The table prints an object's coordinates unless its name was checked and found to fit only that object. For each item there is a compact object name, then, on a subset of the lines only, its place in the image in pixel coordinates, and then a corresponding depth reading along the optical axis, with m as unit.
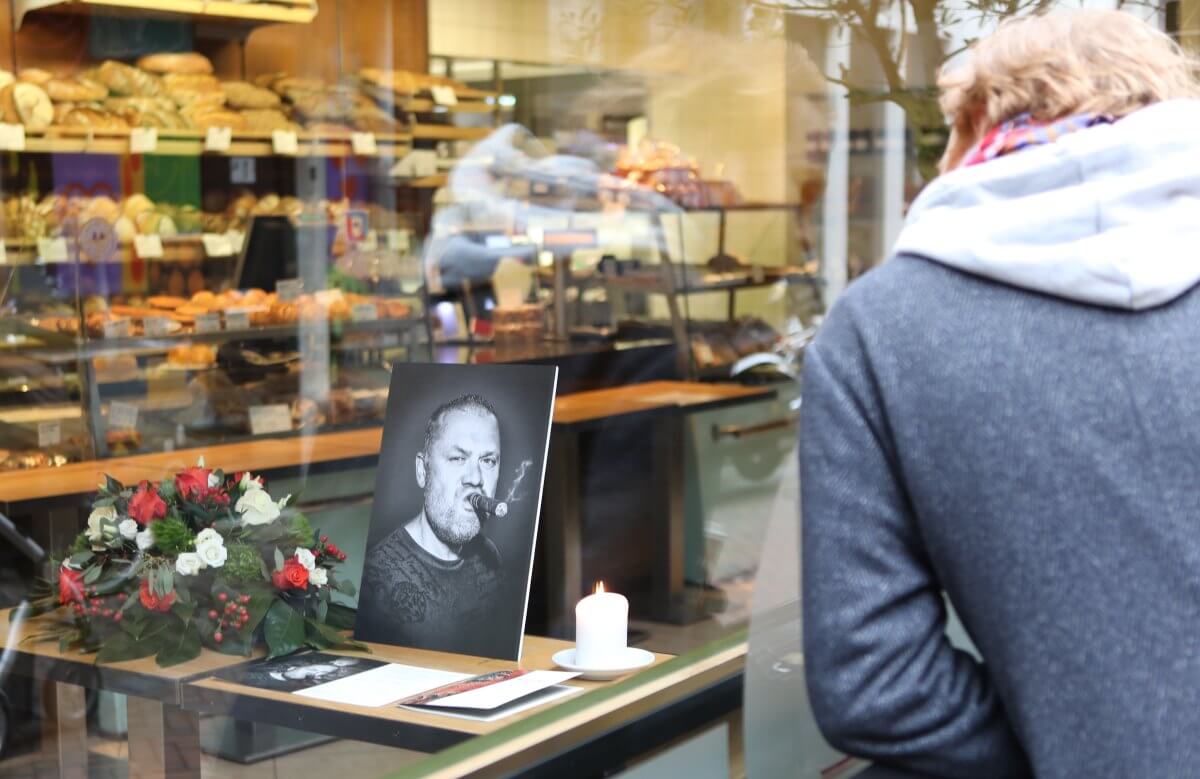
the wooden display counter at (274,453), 3.24
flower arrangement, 1.78
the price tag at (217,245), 4.68
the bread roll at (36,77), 4.36
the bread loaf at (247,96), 4.91
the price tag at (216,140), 4.67
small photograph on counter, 1.69
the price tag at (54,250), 4.16
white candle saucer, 1.71
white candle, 1.73
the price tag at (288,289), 4.57
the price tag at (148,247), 4.47
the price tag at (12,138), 4.21
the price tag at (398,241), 5.25
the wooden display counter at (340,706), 1.56
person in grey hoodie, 1.01
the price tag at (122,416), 3.77
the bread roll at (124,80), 4.61
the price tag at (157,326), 4.09
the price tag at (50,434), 3.61
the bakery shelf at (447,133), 5.53
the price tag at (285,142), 4.93
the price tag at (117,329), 4.00
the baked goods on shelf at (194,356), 4.09
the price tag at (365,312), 4.56
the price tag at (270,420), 4.05
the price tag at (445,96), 5.60
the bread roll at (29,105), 4.25
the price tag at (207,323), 4.19
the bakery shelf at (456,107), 5.53
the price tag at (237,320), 4.27
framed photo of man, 1.78
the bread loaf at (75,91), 4.45
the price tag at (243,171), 4.94
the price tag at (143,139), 4.54
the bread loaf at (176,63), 4.74
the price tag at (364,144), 5.26
